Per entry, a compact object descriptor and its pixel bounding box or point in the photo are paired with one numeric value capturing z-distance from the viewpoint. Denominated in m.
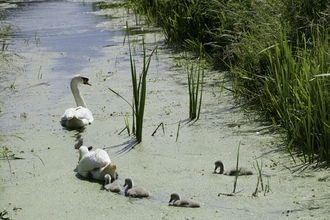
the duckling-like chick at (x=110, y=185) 9.15
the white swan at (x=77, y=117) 12.68
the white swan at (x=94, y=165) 9.69
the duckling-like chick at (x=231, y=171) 9.50
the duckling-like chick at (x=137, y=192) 8.82
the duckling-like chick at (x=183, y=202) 8.42
